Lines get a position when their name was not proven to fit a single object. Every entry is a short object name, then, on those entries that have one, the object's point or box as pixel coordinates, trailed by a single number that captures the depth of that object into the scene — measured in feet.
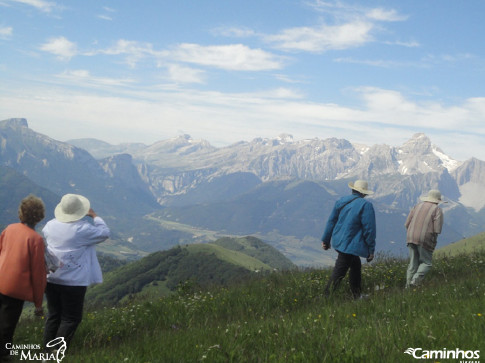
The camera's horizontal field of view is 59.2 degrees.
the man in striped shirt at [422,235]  35.86
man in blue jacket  30.91
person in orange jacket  19.97
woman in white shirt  21.68
